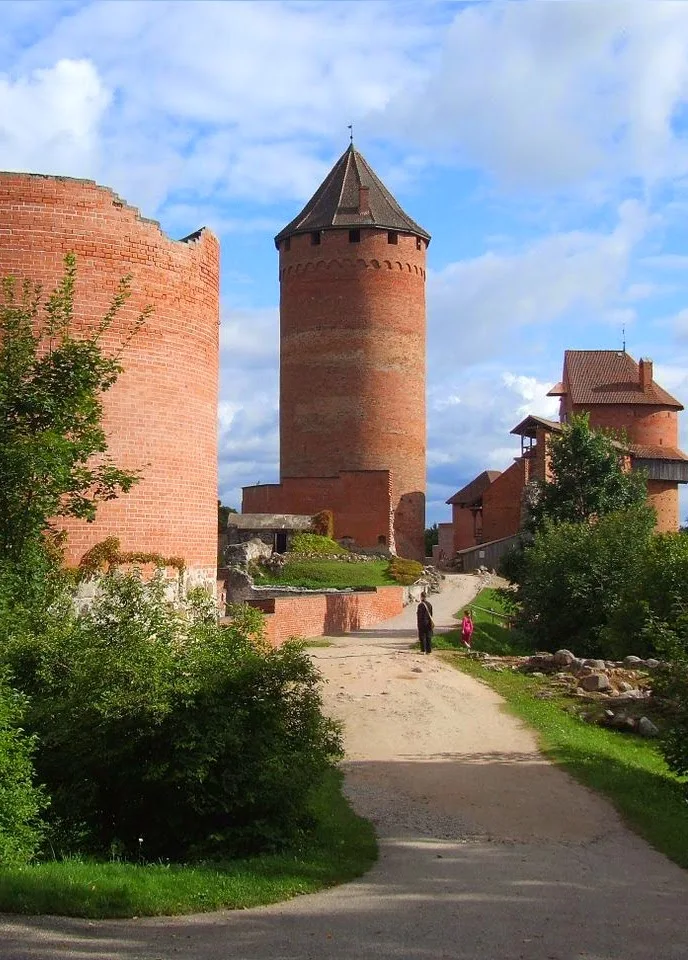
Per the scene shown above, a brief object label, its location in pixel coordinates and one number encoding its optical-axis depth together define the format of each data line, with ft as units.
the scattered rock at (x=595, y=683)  67.82
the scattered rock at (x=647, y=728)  56.18
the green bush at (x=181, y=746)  31.96
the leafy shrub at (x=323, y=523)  153.17
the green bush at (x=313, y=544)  144.15
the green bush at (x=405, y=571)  139.23
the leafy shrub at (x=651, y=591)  76.89
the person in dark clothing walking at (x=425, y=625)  77.87
